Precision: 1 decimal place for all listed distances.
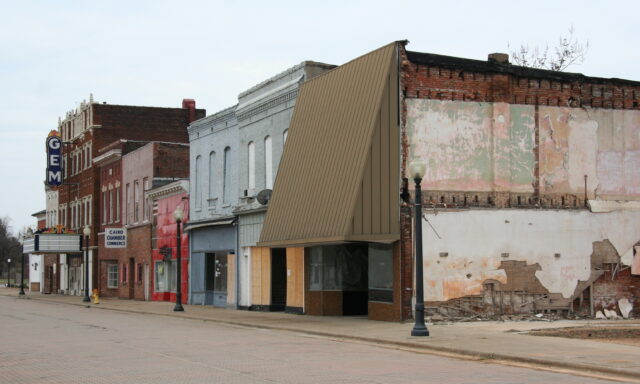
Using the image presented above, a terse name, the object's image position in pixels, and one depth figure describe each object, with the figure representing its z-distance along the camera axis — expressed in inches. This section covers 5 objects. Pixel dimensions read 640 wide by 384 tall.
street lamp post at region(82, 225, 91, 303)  1896.8
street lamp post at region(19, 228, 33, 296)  2653.1
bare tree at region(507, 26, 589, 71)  2044.8
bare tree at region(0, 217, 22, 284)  5383.9
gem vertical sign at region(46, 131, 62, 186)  2637.8
